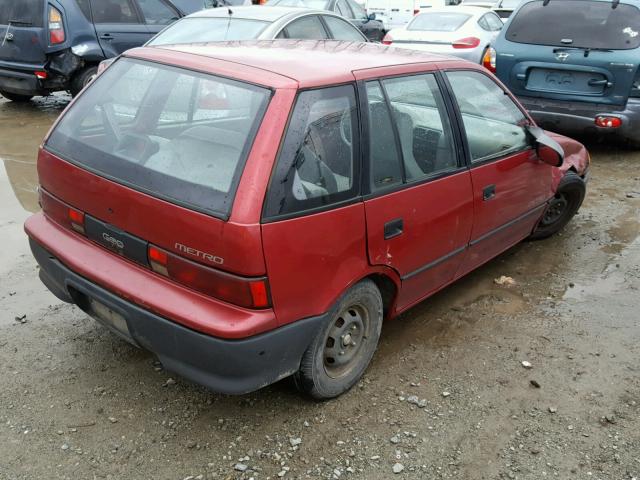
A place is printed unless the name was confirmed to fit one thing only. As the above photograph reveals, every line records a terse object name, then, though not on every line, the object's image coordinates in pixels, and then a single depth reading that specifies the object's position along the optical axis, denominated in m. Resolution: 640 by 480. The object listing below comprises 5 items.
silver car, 6.46
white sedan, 10.13
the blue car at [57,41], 7.87
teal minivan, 6.19
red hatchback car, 2.34
